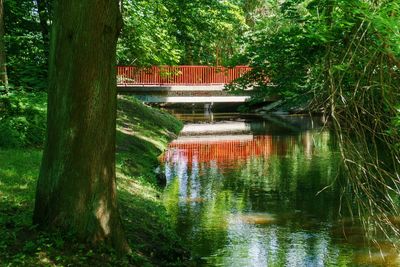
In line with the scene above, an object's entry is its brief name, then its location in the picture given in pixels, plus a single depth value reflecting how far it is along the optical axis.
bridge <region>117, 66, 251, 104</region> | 37.75
